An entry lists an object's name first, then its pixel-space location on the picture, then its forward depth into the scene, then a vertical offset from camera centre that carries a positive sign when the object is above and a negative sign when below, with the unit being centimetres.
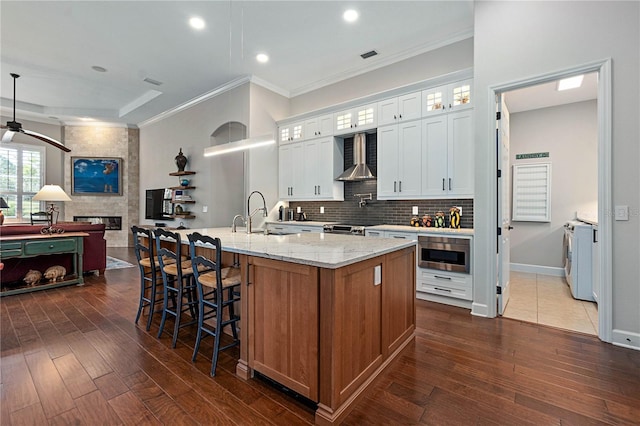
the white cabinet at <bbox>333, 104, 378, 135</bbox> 467 +150
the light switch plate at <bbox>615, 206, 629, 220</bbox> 263 +1
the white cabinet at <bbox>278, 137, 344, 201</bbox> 521 +76
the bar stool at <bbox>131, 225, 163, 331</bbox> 300 -62
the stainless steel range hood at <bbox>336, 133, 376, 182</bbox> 479 +77
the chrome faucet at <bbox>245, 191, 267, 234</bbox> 333 -15
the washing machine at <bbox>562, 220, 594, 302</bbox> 379 -64
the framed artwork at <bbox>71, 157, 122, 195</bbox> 848 +100
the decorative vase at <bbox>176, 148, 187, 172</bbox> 669 +111
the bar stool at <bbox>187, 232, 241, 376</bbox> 222 -57
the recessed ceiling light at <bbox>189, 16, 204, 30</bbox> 383 +245
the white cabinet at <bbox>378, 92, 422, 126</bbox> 420 +150
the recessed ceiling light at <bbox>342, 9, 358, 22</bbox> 365 +244
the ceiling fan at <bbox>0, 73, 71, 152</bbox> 510 +135
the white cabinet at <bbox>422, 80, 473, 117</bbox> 380 +151
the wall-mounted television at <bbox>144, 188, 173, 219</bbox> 728 +15
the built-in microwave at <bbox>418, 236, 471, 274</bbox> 354 -51
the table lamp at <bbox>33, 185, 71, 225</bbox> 578 +32
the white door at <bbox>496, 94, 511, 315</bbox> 332 +13
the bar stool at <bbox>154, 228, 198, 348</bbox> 262 -63
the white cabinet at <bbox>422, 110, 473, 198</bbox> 383 +76
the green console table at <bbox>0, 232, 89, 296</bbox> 400 -54
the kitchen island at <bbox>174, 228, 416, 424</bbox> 170 -66
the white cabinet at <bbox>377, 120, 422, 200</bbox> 425 +76
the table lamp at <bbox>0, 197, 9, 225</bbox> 588 +12
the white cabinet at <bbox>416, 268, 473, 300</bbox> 355 -89
